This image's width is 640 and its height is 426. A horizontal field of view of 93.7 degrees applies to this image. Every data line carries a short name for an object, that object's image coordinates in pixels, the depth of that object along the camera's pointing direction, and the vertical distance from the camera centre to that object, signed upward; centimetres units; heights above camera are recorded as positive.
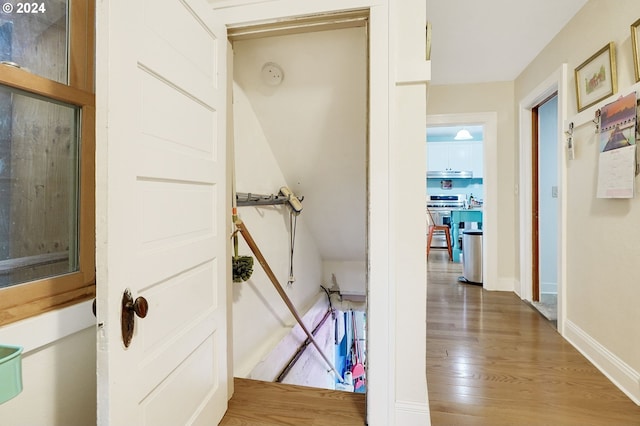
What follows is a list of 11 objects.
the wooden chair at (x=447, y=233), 511 -41
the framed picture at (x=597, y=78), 171 +82
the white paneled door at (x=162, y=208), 77 +1
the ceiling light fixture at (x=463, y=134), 560 +144
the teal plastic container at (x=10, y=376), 57 -33
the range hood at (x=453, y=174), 687 +83
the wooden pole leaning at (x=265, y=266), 175 -38
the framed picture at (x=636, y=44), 151 +84
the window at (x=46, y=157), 84 +17
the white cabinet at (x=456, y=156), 687 +125
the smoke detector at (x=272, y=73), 193 +90
